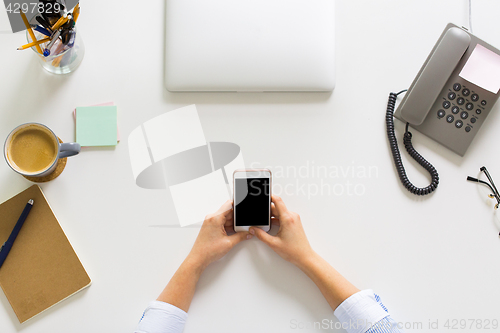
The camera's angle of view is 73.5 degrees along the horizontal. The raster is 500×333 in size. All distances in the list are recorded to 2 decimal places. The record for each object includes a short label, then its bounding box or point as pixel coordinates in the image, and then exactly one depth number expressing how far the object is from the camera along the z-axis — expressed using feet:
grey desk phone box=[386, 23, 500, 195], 2.86
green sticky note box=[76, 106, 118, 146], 2.92
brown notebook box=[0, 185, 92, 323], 2.77
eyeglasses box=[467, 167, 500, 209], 2.96
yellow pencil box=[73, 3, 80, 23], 2.61
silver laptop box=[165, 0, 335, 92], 2.81
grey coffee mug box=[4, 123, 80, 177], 2.68
